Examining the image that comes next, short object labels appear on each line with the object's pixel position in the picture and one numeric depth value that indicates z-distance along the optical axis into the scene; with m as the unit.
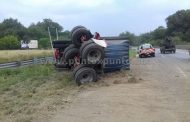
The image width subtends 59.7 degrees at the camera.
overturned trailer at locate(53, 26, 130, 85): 6.60
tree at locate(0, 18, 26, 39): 55.13
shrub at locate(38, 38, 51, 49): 40.51
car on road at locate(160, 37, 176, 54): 23.63
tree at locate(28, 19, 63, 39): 54.88
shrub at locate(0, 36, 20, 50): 44.68
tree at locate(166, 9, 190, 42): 59.82
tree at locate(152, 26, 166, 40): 67.22
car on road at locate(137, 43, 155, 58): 18.62
